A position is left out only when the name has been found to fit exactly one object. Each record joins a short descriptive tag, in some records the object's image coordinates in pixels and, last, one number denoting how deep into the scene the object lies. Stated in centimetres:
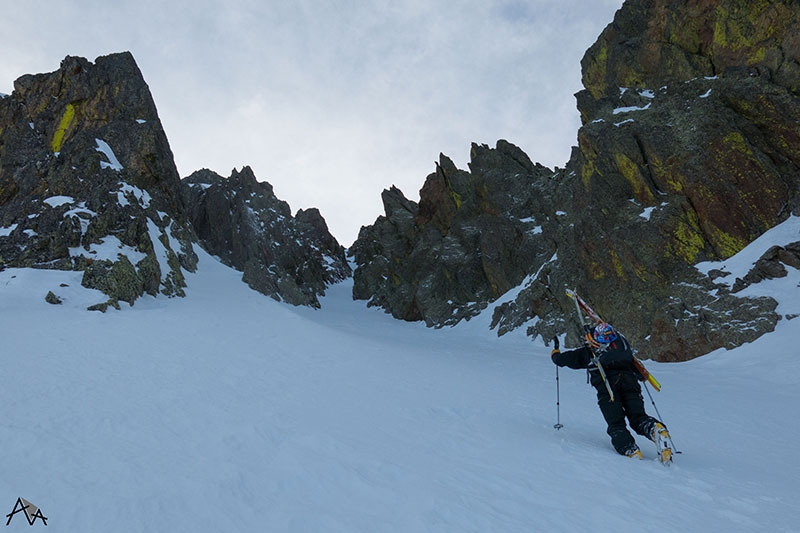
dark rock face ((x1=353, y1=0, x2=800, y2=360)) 2231
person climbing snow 698
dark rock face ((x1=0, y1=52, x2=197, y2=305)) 2875
